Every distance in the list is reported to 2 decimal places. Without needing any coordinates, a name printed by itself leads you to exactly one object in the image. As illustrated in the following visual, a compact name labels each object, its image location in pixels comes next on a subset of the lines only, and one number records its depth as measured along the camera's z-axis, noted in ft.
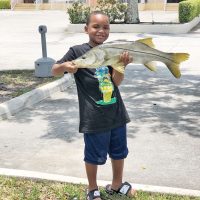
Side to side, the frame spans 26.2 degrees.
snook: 10.80
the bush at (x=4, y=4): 133.69
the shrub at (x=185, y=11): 71.15
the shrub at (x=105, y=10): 72.64
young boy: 11.64
